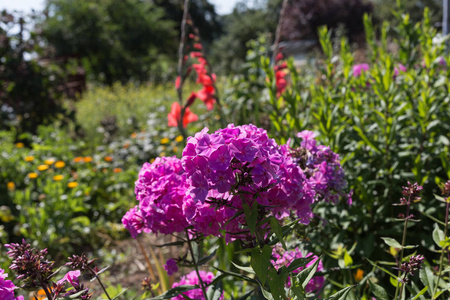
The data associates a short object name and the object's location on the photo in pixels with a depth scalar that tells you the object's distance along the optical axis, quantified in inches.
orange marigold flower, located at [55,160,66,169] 170.9
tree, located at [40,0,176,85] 640.4
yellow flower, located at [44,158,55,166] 169.3
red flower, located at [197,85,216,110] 141.2
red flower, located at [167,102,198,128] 103.4
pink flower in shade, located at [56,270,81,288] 42.8
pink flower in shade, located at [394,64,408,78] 99.6
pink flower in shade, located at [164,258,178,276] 53.4
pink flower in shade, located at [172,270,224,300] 60.6
